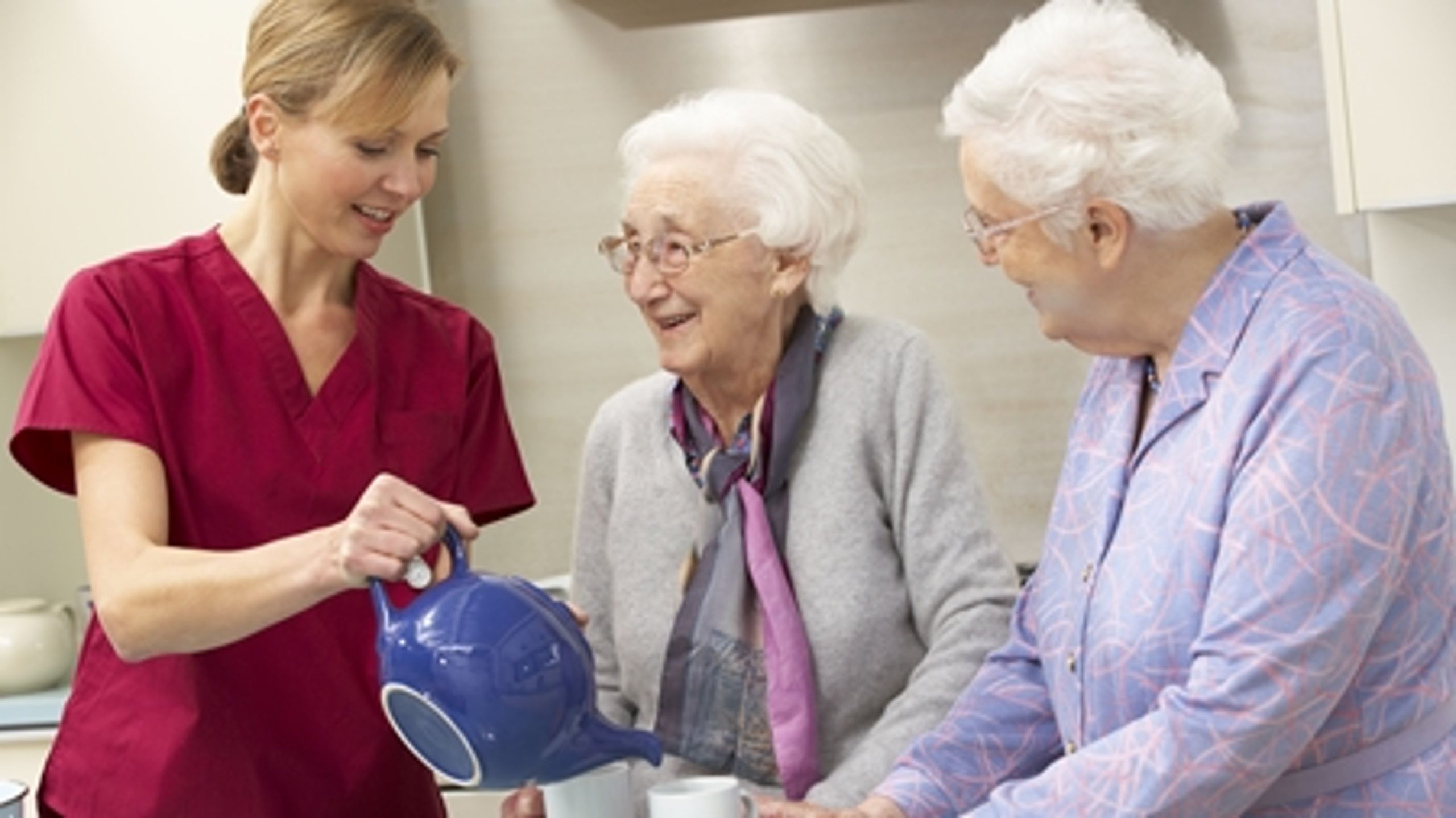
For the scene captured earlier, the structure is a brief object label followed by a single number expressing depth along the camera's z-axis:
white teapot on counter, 2.66
